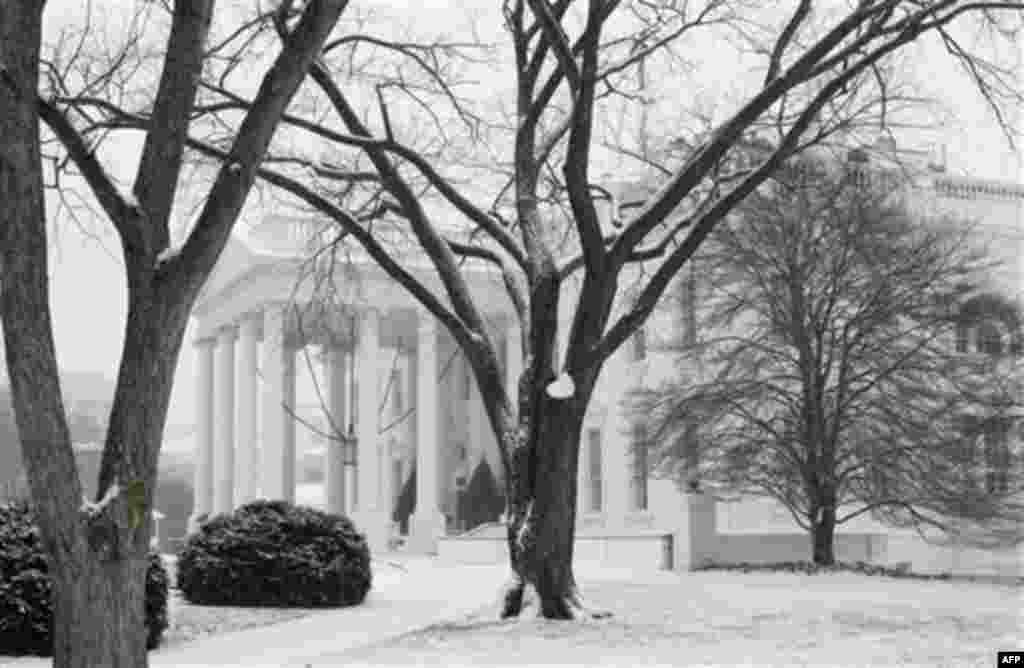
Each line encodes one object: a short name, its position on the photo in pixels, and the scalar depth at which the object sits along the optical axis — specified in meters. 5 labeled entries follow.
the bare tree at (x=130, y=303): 8.31
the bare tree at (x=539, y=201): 13.98
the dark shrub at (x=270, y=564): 17.69
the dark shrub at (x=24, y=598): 12.73
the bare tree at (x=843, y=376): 22.66
